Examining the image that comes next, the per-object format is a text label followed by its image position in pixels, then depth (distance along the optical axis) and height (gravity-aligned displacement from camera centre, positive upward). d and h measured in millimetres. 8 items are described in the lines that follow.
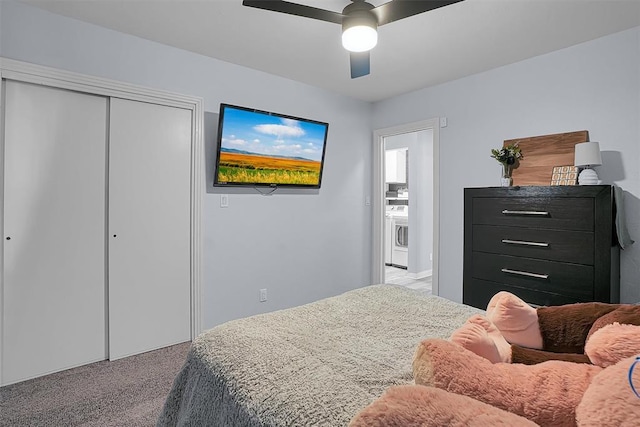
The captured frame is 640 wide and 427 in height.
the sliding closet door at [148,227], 2631 -91
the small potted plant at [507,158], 2832 +475
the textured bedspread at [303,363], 895 -467
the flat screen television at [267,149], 3064 +640
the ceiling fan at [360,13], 1701 +1044
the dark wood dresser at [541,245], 2133 -202
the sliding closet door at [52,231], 2264 -109
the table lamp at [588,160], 2375 +384
